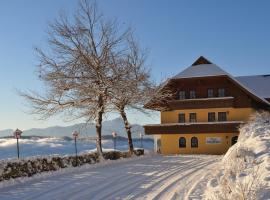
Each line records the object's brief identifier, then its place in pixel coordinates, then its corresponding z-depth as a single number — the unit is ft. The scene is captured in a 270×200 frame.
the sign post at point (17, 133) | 79.90
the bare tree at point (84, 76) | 104.32
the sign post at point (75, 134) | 95.66
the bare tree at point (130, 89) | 108.99
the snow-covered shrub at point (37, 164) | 67.51
